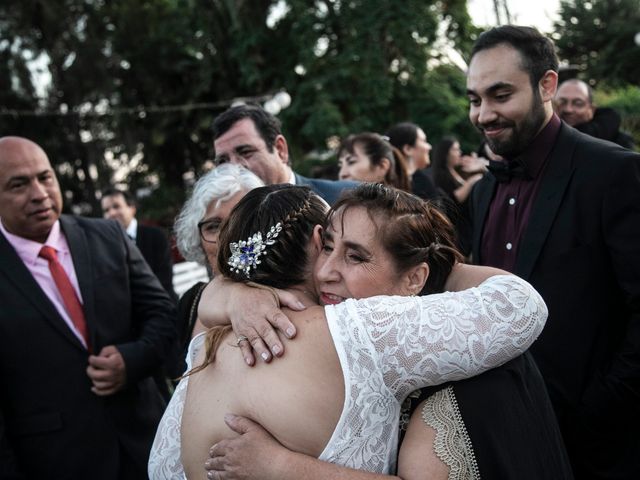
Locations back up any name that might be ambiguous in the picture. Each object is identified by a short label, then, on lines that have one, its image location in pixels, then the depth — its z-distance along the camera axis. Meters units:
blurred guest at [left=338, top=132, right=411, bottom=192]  5.11
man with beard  2.39
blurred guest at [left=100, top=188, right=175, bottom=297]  6.06
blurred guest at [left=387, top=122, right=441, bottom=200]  6.33
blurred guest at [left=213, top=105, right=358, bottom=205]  3.74
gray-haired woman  3.14
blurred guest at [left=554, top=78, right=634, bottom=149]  4.98
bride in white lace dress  1.62
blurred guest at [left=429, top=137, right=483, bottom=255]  5.52
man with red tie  3.07
